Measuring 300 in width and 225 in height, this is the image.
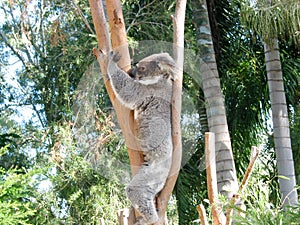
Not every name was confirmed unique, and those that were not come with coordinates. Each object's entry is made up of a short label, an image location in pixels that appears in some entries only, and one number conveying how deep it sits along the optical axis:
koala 4.96
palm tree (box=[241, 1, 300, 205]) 9.35
